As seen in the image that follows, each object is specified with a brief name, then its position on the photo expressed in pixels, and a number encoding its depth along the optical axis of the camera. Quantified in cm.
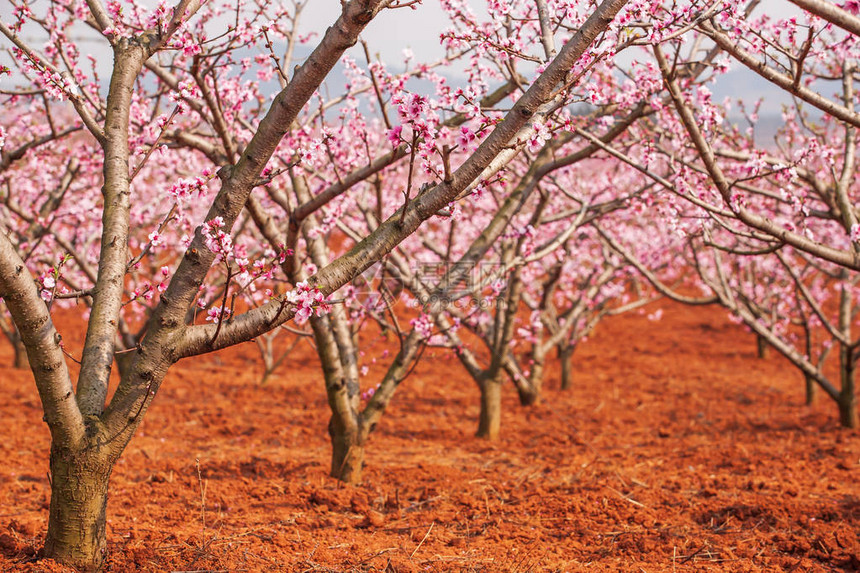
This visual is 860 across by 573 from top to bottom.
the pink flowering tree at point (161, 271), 577
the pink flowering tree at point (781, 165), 732
